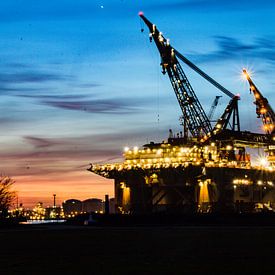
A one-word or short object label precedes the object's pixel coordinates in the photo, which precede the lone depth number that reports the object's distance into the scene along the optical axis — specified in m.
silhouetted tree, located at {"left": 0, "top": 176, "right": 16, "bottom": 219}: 170.82
